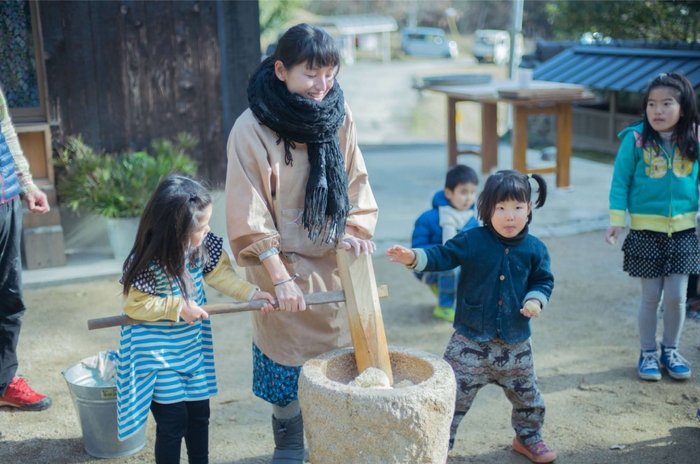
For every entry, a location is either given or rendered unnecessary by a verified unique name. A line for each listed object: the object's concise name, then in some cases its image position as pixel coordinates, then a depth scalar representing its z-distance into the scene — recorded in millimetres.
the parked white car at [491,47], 31562
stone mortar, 2193
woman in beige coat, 2447
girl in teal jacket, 3584
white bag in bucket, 2973
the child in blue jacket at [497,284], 2848
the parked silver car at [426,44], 34469
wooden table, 7297
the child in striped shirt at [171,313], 2502
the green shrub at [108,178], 5617
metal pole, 12819
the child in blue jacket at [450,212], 4402
